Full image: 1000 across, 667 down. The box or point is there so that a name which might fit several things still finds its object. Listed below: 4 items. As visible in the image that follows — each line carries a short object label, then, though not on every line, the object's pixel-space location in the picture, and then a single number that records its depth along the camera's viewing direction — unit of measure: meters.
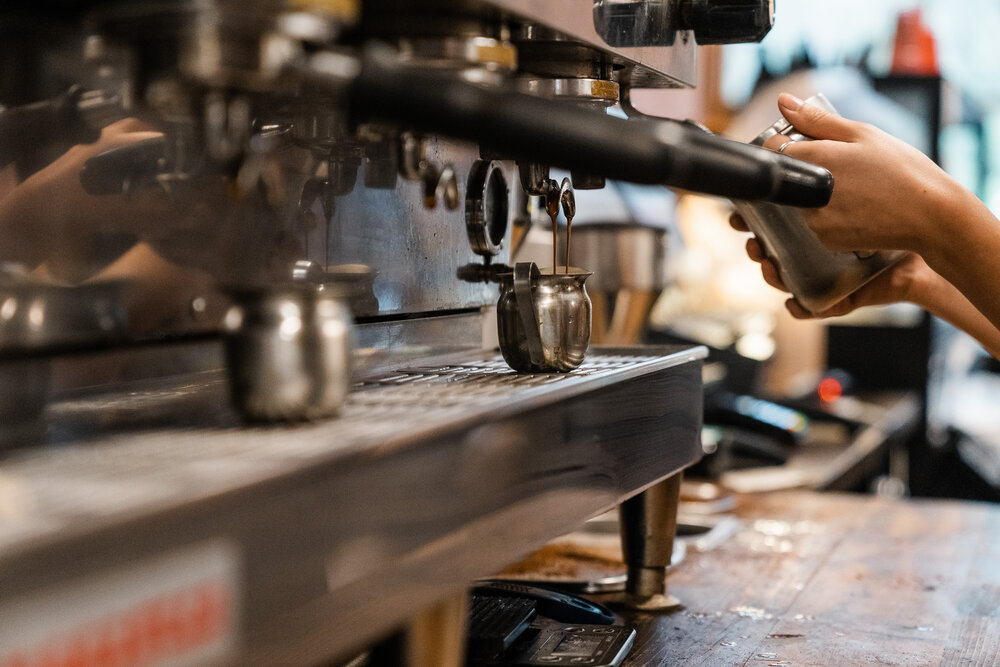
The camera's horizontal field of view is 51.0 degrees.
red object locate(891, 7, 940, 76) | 3.82
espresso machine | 0.47
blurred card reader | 0.88
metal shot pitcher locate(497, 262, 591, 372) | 0.92
